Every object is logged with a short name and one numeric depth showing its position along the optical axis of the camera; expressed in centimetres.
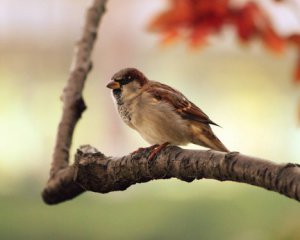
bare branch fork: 566
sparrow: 597
